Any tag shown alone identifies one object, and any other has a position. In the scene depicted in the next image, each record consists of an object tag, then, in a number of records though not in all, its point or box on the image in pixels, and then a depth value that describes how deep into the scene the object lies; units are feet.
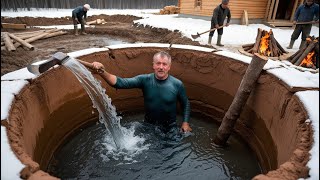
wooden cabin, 43.29
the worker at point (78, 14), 38.58
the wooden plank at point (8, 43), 25.72
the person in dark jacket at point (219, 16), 29.12
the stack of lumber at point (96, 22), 52.72
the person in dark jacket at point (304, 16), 27.91
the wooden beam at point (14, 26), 41.04
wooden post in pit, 10.29
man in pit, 11.40
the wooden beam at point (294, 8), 43.96
